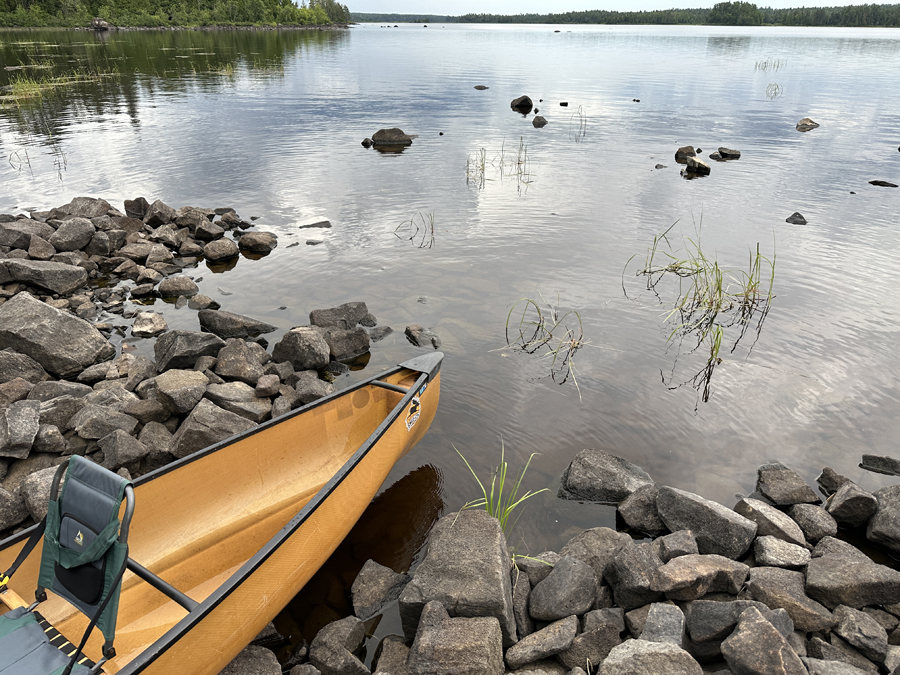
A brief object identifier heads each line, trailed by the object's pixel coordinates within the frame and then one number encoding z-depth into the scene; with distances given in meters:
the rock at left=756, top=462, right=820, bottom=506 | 5.62
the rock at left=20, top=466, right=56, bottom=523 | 4.96
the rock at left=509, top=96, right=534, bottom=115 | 31.00
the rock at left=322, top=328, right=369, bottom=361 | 8.45
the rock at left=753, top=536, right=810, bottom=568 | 4.55
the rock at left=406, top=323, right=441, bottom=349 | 8.83
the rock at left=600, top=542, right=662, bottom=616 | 4.14
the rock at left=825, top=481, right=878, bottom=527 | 5.15
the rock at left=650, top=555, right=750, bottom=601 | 4.03
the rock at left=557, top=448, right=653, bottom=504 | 5.78
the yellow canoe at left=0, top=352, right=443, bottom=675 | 3.61
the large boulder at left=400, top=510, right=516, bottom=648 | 4.02
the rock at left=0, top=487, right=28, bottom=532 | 4.94
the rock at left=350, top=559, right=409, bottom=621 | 4.56
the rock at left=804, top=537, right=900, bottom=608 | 4.07
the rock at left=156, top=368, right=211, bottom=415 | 6.57
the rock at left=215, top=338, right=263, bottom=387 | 7.39
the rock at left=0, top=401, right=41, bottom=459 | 5.58
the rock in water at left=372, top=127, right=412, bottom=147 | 22.92
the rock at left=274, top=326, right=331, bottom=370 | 7.93
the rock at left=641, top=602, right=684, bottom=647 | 3.71
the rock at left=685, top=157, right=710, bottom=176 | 18.14
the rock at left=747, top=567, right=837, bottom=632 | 3.90
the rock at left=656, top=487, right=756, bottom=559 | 4.76
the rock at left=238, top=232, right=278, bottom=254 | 12.46
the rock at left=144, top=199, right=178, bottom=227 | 13.01
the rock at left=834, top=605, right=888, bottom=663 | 3.72
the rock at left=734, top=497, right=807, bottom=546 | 4.89
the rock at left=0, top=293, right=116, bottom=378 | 7.30
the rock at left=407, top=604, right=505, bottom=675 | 3.61
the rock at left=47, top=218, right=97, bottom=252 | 11.41
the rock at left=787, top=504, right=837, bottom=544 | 5.09
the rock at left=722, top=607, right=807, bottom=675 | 3.24
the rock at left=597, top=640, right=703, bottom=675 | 3.29
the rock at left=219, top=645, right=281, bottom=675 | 3.86
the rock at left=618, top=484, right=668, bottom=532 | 5.35
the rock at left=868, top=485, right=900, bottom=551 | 4.96
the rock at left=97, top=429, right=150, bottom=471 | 5.73
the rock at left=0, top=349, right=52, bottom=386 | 6.92
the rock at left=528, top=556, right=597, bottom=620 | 4.15
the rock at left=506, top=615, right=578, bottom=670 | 3.78
